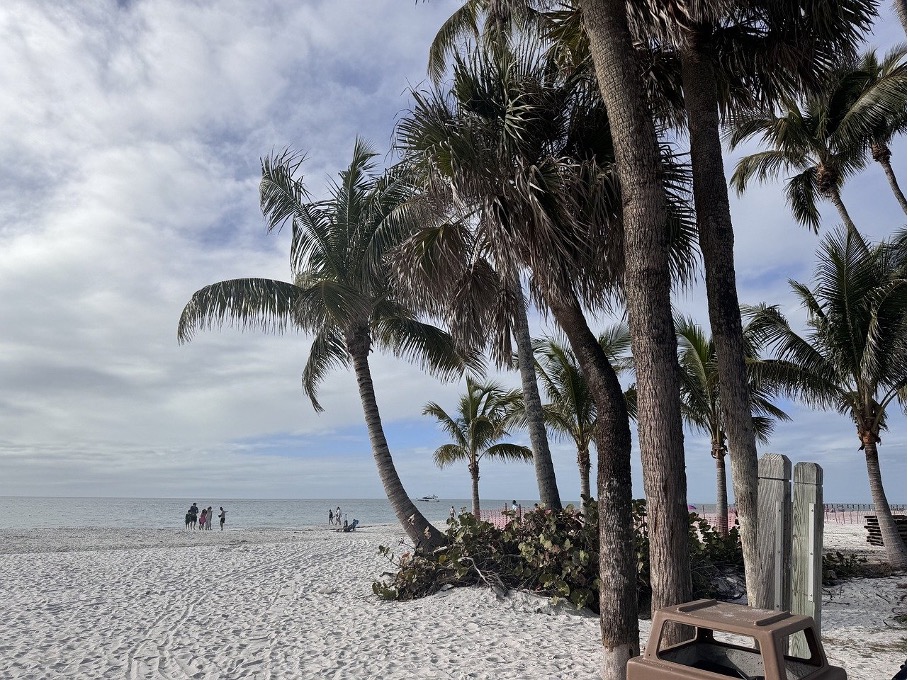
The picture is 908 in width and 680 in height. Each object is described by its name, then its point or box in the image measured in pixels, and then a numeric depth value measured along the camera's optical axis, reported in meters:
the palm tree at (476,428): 25.31
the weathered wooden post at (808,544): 4.41
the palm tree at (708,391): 16.69
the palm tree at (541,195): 6.11
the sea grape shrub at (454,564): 10.35
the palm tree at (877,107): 12.76
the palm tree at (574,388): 18.70
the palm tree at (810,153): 14.20
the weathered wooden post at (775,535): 4.45
